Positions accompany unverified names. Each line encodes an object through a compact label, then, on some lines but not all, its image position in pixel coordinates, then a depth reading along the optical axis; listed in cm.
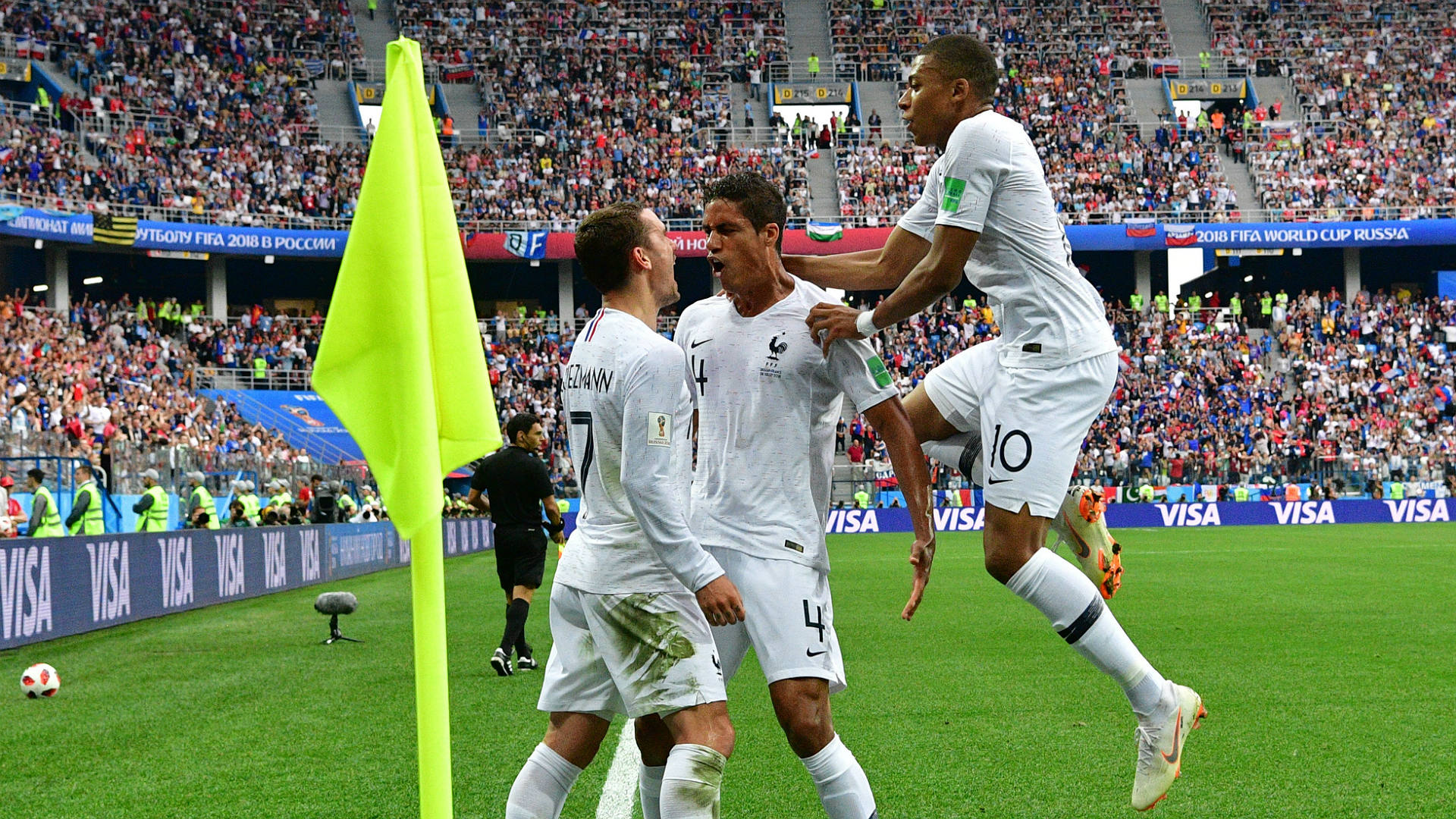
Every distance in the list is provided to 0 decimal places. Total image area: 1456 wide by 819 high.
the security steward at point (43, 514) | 1531
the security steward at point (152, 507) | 1777
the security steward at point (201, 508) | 1830
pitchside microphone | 1223
